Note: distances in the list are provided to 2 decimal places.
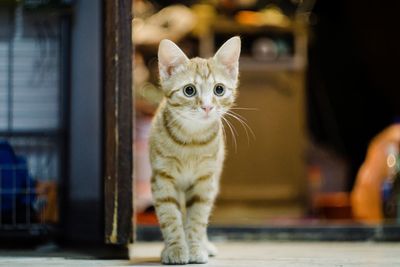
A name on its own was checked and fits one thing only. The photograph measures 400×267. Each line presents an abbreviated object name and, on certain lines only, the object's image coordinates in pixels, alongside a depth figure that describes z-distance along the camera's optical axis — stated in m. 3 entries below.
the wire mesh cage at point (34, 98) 1.46
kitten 1.26
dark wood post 1.29
